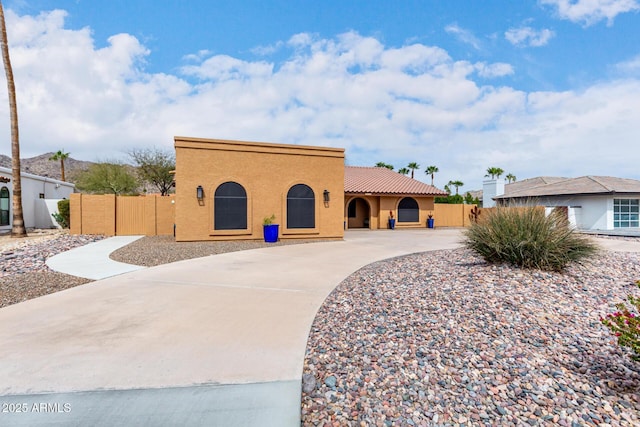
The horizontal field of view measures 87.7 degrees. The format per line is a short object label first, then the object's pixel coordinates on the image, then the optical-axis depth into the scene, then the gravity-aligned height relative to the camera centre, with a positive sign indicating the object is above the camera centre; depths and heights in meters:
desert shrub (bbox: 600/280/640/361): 2.78 -1.04
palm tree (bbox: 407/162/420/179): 51.72 +7.00
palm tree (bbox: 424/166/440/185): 52.06 +6.40
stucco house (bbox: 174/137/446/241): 13.77 +0.95
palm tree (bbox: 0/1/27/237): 15.43 +3.43
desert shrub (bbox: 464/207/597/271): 6.07 -0.58
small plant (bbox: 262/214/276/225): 14.43 -0.36
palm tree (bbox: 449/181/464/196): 61.72 +5.01
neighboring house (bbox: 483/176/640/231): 20.70 +0.58
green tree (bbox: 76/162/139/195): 32.25 +3.12
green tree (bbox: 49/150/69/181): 43.59 +7.41
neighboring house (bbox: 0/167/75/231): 19.27 +0.68
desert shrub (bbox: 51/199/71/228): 18.47 -0.09
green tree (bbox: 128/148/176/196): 31.89 +4.74
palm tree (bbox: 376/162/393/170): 42.73 +5.96
